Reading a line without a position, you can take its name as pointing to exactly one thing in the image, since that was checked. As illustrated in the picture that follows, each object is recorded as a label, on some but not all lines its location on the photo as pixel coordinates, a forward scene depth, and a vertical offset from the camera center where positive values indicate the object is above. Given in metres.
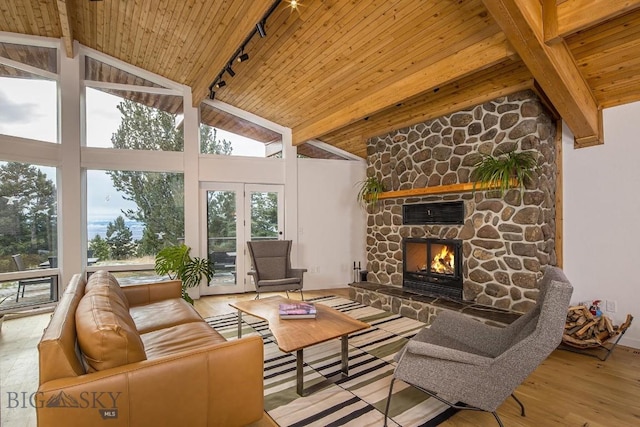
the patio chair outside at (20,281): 4.47 -0.87
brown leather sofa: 1.34 -0.73
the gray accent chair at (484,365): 1.78 -0.86
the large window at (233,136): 5.75 +1.43
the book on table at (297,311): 2.85 -0.85
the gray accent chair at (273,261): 4.96 -0.73
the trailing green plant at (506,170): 3.56 +0.47
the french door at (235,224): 5.69 -0.17
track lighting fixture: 3.02 +1.87
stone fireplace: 3.59 +0.18
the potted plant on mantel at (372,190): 5.26 +0.38
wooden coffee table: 2.36 -0.90
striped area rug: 2.13 -1.32
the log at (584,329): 3.16 -1.13
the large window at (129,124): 5.08 +1.48
